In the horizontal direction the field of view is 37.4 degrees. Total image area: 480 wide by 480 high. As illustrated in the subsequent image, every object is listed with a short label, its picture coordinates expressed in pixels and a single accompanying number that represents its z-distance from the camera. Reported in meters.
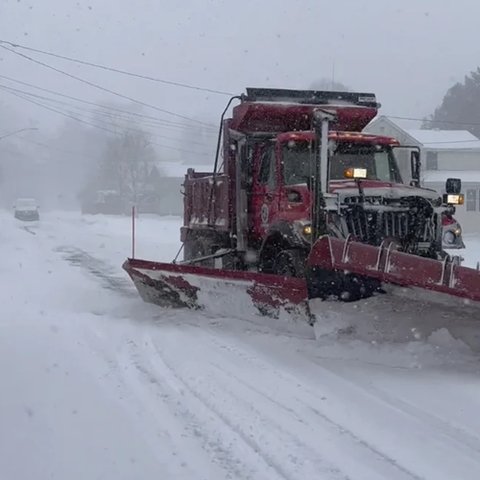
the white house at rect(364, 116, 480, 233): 36.09
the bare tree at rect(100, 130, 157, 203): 59.34
